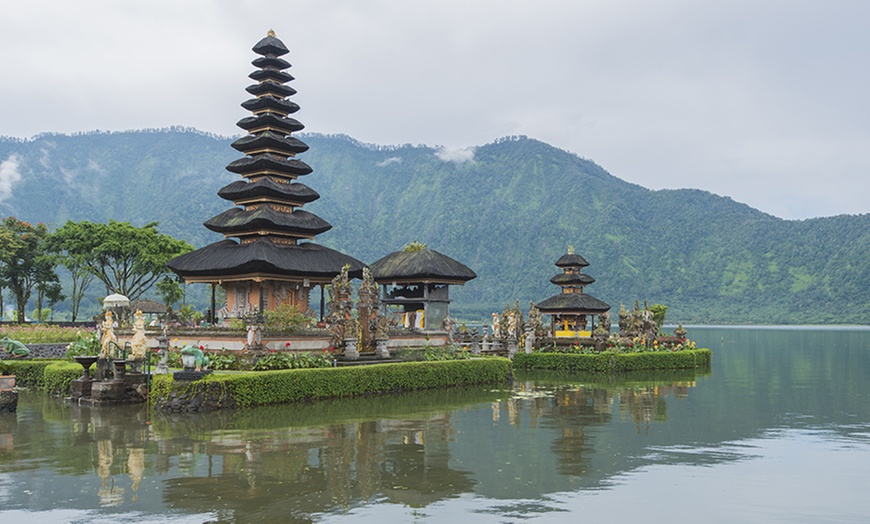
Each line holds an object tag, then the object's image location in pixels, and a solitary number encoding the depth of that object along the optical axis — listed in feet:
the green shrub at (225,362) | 92.84
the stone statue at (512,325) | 159.43
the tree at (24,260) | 206.28
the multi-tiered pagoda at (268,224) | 117.70
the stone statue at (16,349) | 100.01
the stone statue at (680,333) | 172.12
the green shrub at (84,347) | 107.24
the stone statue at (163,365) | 90.79
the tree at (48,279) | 210.18
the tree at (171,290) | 237.41
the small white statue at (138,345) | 87.35
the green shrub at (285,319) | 102.81
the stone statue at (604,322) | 159.33
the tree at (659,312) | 231.36
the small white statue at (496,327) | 163.32
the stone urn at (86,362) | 85.21
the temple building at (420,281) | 140.97
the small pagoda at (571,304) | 179.22
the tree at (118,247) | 190.19
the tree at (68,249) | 192.13
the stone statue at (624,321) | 160.86
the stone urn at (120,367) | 84.48
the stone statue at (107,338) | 86.74
